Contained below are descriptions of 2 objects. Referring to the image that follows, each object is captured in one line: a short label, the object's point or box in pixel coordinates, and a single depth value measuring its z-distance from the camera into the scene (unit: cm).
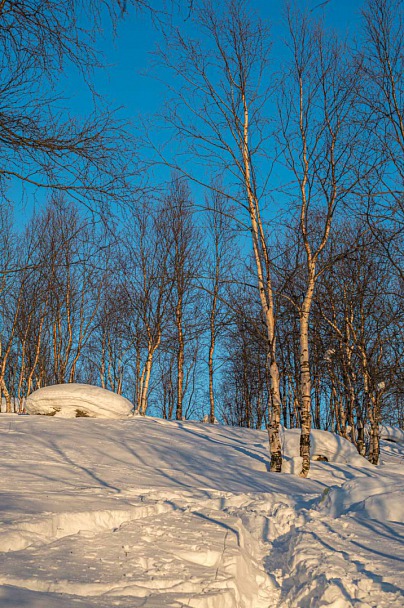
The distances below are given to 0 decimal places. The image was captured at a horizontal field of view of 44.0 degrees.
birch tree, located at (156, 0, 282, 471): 1038
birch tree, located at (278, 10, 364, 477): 1023
